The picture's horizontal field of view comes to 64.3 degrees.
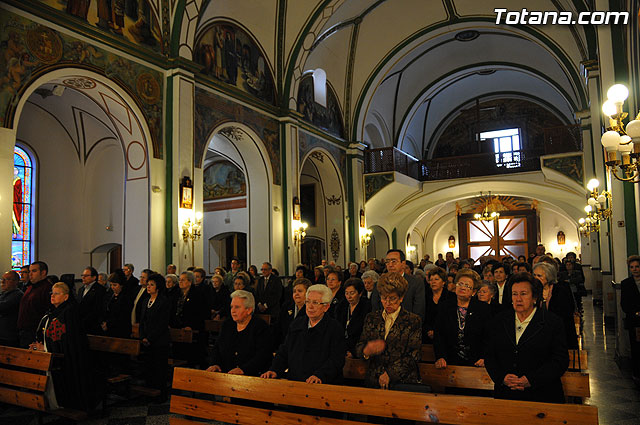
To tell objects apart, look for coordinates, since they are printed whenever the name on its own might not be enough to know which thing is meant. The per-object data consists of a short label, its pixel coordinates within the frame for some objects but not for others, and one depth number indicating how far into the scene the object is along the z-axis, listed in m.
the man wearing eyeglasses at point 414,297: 5.25
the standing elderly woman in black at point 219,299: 7.79
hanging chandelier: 22.00
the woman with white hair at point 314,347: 3.66
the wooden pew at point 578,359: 4.43
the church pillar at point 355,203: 18.69
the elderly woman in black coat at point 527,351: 3.26
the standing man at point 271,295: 8.86
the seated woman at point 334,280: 5.82
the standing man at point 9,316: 6.15
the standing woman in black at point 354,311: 4.60
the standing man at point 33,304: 5.95
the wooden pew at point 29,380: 4.73
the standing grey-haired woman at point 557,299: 5.02
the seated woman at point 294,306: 4.75
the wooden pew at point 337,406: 2.79
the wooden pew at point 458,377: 3.85
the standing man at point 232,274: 10.74
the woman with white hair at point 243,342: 4.13
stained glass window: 12.96
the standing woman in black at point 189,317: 6.74
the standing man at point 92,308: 6.36
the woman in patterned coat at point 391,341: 3.58
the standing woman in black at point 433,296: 5.48
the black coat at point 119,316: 6.44
